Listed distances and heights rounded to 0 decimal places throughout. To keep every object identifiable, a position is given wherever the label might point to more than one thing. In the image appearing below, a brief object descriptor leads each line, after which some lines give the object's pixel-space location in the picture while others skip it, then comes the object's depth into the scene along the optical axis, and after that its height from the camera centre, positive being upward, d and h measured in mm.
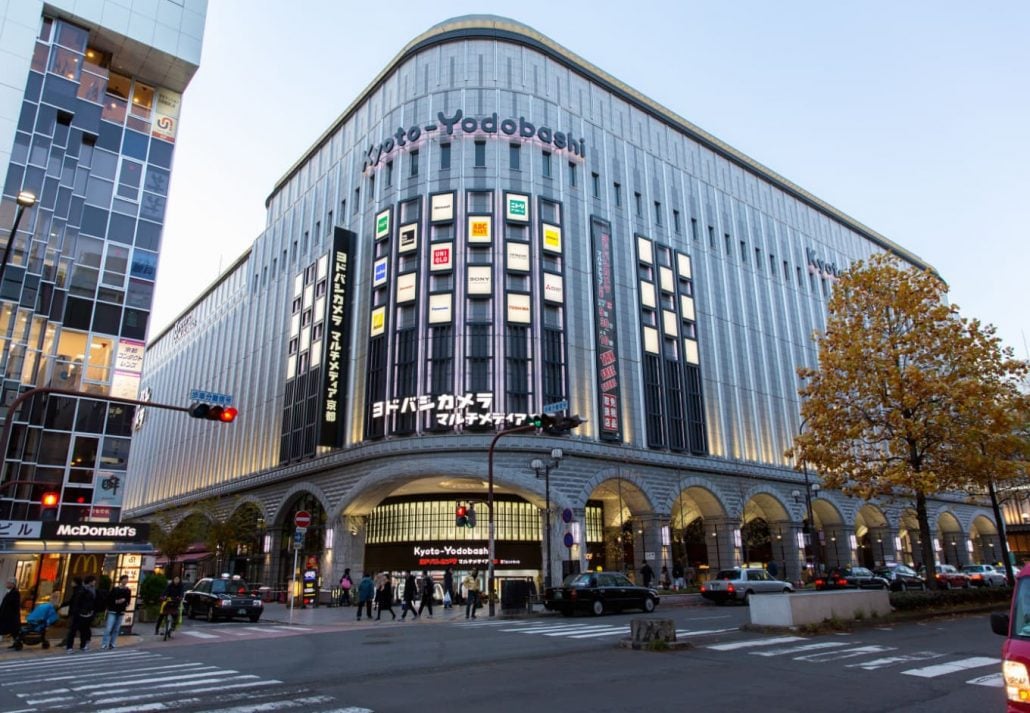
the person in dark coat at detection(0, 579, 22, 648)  19016 -1461
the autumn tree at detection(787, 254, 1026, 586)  24531 +5794
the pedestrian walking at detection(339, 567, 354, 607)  35531 -1582
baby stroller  19188 -1822
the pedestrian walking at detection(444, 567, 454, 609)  31891 -1507
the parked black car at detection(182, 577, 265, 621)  28406 -1745
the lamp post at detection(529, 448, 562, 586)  33053 +4132
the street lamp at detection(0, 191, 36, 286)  17062 +8803
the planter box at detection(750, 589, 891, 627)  18328 -1514
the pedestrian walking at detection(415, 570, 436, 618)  28891 -1493
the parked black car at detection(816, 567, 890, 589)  36156 -1506
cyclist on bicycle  21331 -1303
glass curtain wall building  31203 +16011
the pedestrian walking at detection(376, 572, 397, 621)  27923 -1638
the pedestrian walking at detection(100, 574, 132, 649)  18891 -1442
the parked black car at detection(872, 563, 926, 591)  39844 -1527
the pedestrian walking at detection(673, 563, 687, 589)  40594 -1471
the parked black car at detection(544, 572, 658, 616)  26297 -1532
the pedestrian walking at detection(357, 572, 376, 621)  27502 -1400
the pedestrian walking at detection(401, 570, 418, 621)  26583 -1509
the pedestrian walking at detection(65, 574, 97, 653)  18750 -1493
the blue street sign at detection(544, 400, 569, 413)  25055 +5331
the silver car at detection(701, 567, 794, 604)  31406 -1463
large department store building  39531 +13944
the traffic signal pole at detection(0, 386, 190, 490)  16156 +3541
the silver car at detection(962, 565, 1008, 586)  41531 -1527
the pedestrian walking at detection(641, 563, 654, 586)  38719 -1098
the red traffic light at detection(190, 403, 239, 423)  16669 +3486
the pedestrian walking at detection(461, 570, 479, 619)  26859 -1696
